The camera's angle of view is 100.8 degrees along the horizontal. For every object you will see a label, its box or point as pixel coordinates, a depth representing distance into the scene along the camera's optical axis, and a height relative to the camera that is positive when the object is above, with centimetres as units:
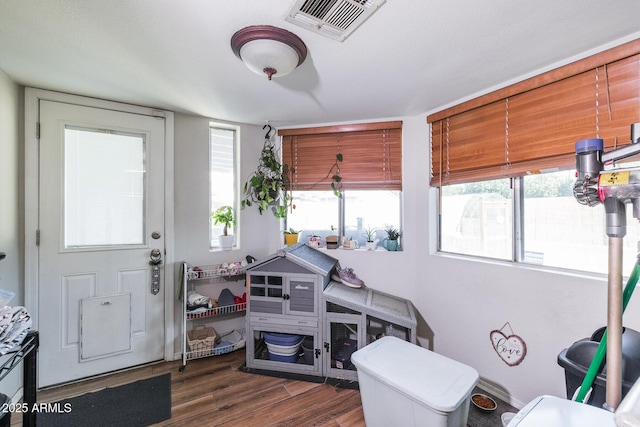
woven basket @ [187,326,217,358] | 226 -110
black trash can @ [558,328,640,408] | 89 -56
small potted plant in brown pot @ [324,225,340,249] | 256 -26
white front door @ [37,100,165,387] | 196 -20
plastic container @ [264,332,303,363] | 213 -106
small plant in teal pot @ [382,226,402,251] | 245 -23
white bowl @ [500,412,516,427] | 153 -120
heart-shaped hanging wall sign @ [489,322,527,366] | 174 -89
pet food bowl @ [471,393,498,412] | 171 -125
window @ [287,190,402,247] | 257 +3
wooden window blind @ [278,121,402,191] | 248 +59
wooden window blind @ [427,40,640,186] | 137 +59
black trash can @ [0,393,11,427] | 97 -74
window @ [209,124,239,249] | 257 +44
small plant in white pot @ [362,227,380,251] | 250 -23
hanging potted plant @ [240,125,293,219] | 254 +29
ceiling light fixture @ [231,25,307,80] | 127 +84
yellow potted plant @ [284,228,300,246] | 267 -22
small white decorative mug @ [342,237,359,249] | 254 -28
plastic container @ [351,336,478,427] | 126 -86
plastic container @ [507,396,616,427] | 69 -55
